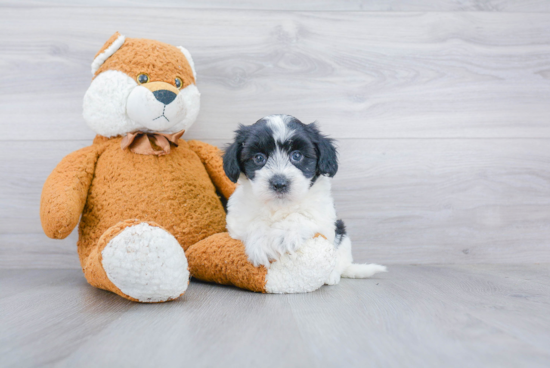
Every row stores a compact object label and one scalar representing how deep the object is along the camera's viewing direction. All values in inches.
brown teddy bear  48.1
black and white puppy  47.3
